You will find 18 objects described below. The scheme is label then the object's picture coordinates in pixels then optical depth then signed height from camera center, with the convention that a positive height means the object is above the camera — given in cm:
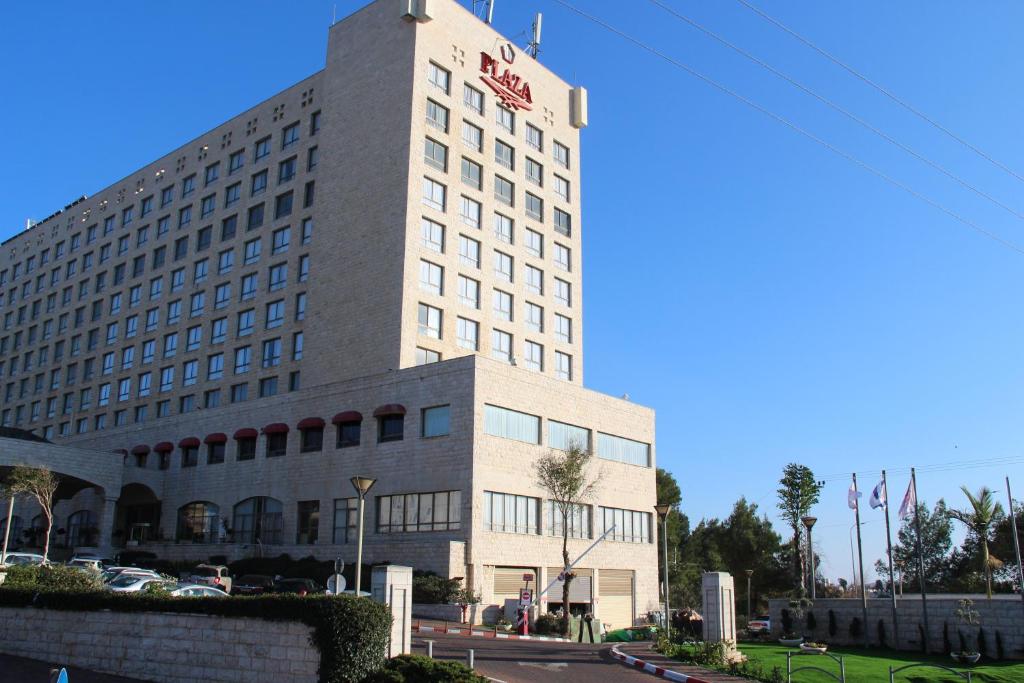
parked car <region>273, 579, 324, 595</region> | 3778 -122
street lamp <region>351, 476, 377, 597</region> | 2442 +198
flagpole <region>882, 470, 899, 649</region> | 3745 -239
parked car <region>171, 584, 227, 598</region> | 2866 -110
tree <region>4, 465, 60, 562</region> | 5156 +395
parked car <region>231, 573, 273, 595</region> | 3824 -122
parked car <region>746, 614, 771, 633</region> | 5034 -364
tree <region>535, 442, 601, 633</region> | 4494 +411
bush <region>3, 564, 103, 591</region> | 2588 -75
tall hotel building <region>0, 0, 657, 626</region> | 4831 +1468
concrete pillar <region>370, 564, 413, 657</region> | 2064 -88
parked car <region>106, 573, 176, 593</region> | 3067 -95
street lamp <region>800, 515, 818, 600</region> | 3722 +170
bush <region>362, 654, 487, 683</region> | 1858 -234
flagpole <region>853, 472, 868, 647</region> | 3797 +33
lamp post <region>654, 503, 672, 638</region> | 3312 +188
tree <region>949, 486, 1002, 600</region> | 4294 +254
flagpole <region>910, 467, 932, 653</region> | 3647 -31
